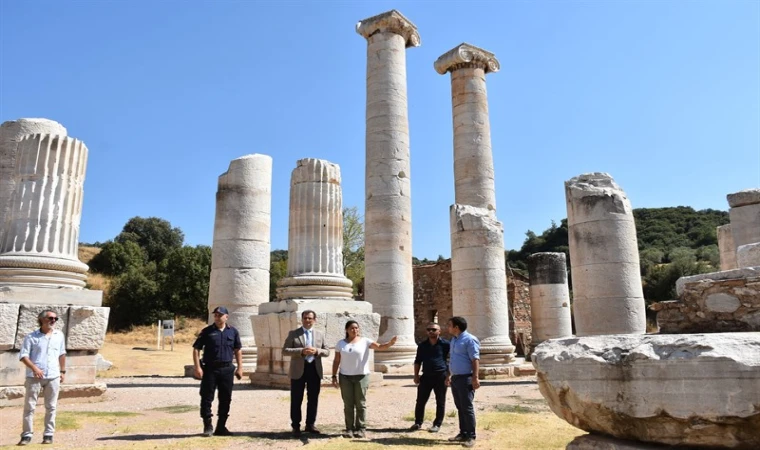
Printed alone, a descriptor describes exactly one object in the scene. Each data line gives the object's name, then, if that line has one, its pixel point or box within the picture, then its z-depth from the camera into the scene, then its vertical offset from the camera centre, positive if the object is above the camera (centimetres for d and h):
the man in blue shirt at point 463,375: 634 -32
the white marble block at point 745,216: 1315 +289
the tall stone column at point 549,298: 2161 +177
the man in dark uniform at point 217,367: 662 -22
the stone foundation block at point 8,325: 859 +35
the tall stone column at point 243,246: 1432 +252
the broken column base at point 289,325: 1107 +41
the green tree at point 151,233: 5622 +1127
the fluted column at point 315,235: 1192 +235
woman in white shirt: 669 -37
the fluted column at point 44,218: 937 +217
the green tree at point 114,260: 4447 +668
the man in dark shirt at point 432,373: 704 -32
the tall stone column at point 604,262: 1080 +154
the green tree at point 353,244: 3847 +683
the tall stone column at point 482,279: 1520 +175
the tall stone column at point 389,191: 1631 +453
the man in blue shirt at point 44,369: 612 -22
